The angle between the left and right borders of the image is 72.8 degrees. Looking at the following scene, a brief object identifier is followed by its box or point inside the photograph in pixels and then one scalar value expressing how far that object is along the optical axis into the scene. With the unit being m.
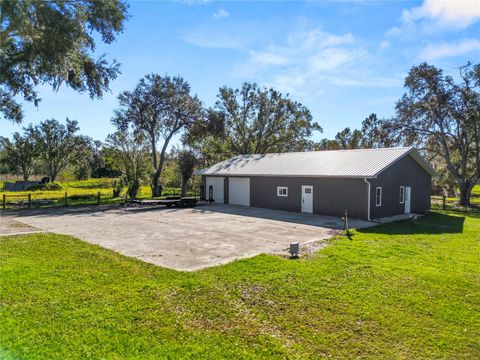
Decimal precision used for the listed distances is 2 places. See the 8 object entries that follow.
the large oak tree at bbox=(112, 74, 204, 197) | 29.89
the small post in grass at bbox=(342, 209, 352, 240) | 11.85
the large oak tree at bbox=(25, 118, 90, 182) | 45.34
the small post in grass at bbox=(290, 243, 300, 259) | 8.73
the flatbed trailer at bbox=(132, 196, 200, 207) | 21.30
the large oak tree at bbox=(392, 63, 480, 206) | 25.11
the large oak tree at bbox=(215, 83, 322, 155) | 36.16
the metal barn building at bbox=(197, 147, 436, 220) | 16.41
